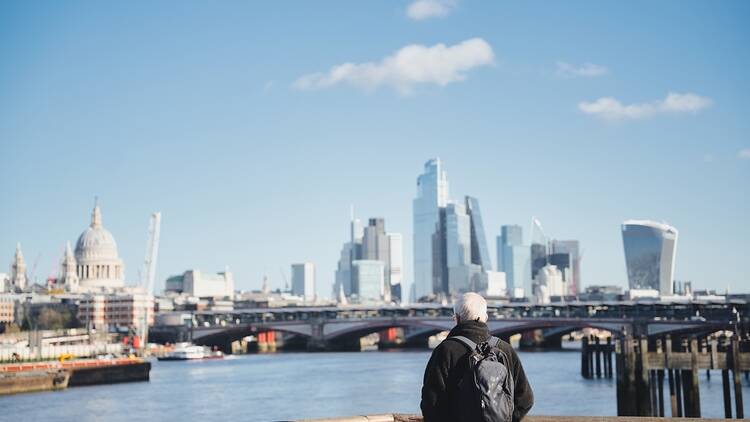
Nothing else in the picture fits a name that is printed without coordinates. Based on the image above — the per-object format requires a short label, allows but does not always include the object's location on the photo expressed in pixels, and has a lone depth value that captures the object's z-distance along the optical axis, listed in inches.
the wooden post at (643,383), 1328.7
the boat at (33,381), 2076.8
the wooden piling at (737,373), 1192.2
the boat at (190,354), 3909.9
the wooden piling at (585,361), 2375.7
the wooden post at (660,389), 1391.5
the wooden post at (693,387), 1216.2
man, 246.8
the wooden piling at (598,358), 2371.3
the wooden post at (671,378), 1312.7
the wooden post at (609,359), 2370.1
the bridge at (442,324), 3946.9
